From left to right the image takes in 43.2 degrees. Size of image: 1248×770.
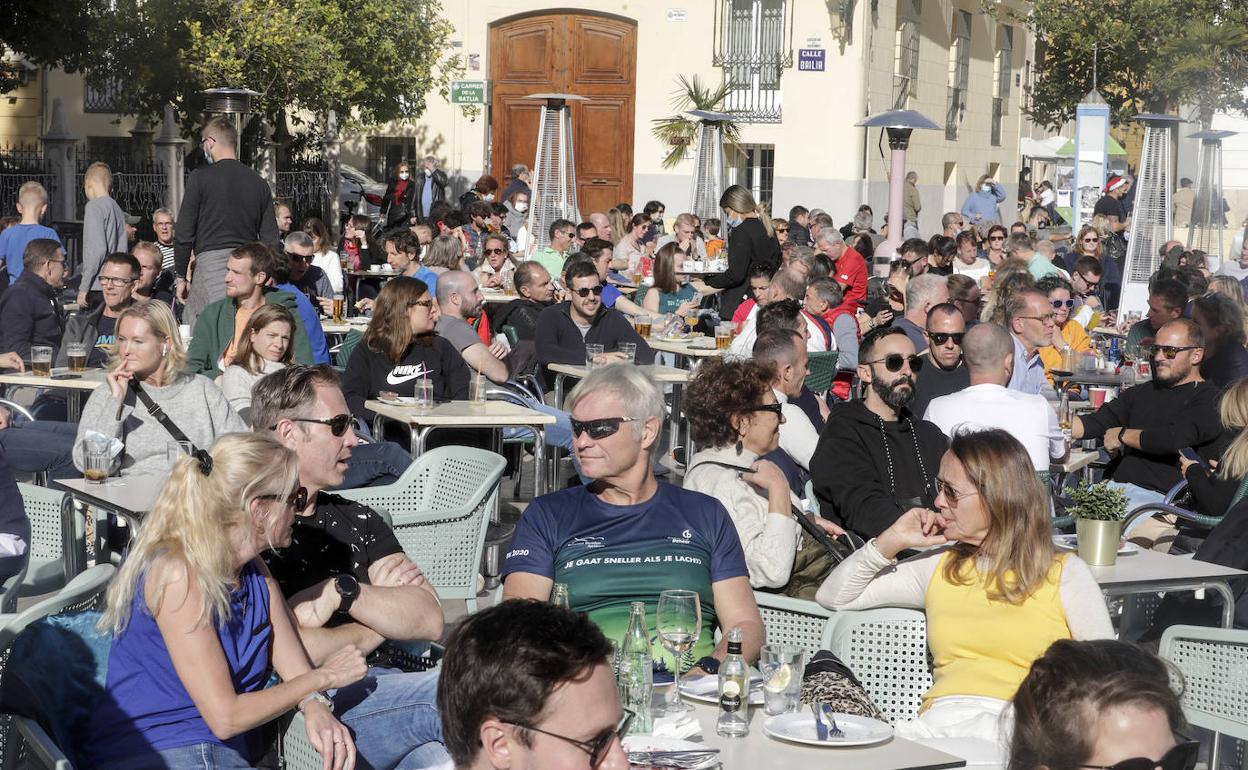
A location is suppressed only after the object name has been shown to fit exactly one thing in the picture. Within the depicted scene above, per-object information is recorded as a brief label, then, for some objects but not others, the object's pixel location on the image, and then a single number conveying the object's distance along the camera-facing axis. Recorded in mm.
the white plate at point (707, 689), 3715
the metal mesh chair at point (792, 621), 4543
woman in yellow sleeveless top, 4160
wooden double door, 28562
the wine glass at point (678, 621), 3854
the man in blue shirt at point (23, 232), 12938
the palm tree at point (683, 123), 27531
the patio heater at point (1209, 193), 22281
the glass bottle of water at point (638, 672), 3496
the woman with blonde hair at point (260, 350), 7516
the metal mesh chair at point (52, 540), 5734
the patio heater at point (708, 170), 21672
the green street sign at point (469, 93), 23562
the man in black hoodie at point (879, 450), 5910
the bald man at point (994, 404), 6559
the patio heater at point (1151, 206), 17766
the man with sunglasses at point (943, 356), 7992
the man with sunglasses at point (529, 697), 2379
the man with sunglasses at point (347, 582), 3979
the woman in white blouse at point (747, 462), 4918
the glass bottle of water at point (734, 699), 3516
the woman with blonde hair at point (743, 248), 13188
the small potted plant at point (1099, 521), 5238
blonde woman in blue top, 3498
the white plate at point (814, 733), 3438
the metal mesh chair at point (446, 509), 5758
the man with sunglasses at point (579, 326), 10555
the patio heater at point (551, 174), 20078
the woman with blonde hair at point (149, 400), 6398
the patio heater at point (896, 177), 20305
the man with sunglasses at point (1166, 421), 7324
